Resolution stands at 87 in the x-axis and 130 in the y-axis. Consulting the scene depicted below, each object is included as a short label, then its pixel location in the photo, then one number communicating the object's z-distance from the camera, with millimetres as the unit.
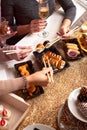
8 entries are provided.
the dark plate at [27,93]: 1590
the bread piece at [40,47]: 1858
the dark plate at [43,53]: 1738
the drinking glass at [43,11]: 1979
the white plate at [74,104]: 1379
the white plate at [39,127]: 1410
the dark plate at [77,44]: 1820
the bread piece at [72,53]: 1825
